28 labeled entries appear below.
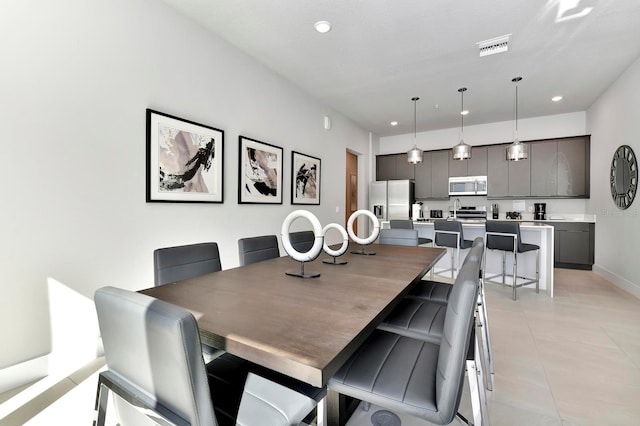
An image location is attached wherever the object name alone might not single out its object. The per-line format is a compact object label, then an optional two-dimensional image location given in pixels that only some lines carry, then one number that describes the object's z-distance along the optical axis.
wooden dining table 0.76
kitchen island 3.81
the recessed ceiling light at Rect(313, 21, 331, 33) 2.76
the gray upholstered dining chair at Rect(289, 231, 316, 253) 2.54
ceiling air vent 2.99
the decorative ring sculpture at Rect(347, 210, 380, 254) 2.28
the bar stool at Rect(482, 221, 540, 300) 3.69
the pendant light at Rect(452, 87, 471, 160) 4.20
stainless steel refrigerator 6.24
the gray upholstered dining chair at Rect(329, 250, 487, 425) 0.88
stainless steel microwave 5.98
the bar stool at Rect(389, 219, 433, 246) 4.21
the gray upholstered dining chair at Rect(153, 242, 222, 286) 1.68
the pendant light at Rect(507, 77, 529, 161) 4.00
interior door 6.00
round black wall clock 3.61
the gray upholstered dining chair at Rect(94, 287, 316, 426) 0.66
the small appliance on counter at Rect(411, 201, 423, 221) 6.24
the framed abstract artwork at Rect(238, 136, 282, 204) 3.33
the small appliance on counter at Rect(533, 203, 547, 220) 5.62
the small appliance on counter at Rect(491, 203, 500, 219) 5.99
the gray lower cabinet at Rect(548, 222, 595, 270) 5.03
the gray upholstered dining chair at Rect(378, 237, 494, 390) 1.44
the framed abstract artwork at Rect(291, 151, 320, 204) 4.16
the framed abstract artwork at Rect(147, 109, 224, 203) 2.46
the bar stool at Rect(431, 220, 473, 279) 4.11
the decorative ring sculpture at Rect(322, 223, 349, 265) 1.93
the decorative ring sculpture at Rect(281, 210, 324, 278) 1.54
